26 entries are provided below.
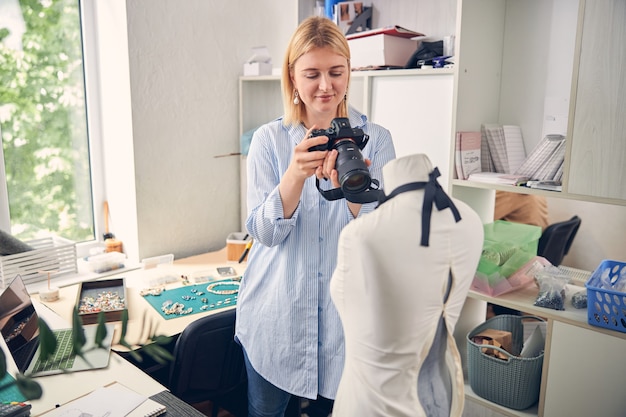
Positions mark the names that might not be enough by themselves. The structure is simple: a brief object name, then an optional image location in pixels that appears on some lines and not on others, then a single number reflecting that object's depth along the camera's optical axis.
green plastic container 1.89
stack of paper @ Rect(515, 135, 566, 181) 1.81
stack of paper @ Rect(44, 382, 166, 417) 1.27
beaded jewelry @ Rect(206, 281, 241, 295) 2.20
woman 1.45
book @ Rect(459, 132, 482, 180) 1.95
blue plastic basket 1.59
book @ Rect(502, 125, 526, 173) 2.01
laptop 1.36
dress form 0.88
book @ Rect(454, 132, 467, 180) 1.93
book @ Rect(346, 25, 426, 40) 2.08
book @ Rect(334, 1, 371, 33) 2.33
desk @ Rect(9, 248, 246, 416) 1.39
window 2.37
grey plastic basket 1.83
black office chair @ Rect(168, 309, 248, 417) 1.68
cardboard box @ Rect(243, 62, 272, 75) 2.73
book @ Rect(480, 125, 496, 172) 2.06
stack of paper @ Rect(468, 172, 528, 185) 1.83
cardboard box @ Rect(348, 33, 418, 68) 2.12
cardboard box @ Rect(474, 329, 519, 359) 1.97
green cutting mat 2.03
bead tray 1.85
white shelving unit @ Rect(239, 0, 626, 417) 1.62
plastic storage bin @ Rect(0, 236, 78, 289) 2.13
